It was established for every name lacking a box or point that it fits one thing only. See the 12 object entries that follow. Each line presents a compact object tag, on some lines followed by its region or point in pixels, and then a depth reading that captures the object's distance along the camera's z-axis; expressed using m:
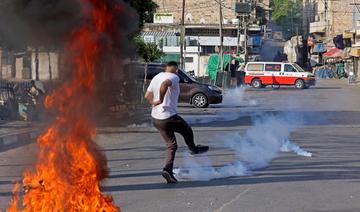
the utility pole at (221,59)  55.21
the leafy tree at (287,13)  136.62
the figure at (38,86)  7.17
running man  11.26
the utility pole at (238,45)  70.04
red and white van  54.14
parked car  31.94
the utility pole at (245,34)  63.38
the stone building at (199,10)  86.44
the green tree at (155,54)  39.32
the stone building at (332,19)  99.38
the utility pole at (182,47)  47.36
